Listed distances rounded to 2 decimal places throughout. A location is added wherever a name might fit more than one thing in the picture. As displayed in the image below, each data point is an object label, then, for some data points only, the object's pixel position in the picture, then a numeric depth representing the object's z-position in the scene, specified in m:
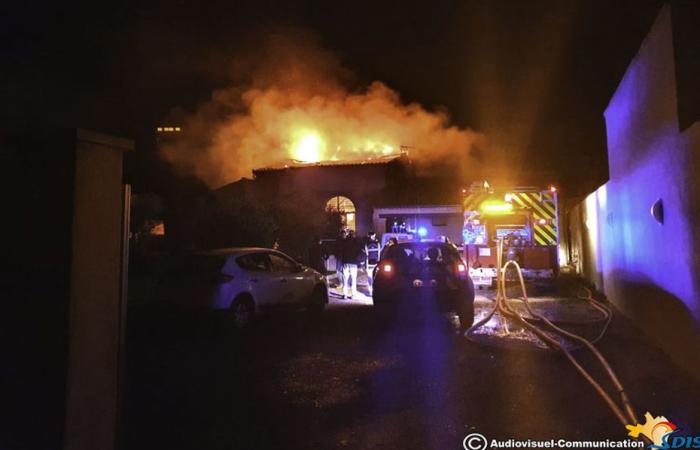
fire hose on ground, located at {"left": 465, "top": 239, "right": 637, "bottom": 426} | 3.97
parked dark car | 7.61
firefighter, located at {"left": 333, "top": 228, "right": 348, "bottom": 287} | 11.32
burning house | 21.98
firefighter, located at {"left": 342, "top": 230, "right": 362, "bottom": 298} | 11.00
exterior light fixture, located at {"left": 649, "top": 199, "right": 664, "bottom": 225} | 5.57
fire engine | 12.02
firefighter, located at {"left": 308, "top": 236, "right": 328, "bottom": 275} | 15.55
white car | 7.08
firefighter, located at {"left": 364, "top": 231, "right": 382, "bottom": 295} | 12.94
